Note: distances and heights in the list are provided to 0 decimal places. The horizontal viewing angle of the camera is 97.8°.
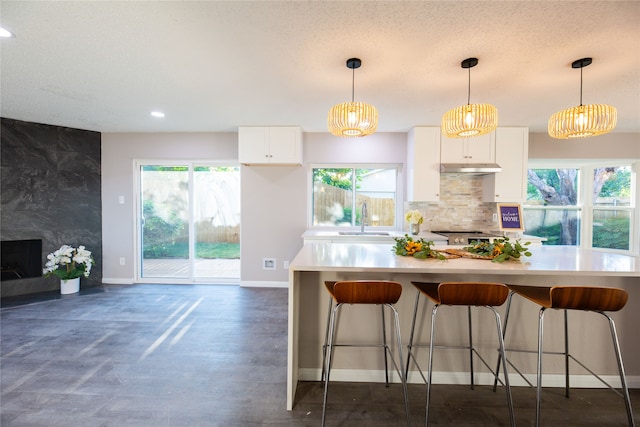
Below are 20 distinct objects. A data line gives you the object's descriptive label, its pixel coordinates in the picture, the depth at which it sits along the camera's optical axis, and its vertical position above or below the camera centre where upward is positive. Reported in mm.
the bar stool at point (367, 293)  1532 -470
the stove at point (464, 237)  3611 -377
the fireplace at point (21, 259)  3717 -698
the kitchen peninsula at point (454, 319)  1809 -762
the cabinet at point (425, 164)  3781 +603
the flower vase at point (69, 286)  3784 -1073
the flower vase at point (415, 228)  3818 -273
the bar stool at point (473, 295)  1496 -469
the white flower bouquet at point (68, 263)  3750 -768
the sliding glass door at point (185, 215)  4371 -113
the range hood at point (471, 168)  3588 +530
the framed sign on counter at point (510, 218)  3848 -133
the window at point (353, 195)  4301 +204
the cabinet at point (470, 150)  3734 +785
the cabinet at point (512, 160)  3748 +651
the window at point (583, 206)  4027 +37
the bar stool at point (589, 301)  1426 -477
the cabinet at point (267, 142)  3887 +919
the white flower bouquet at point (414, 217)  3738 -119
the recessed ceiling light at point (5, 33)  1804 +1149
